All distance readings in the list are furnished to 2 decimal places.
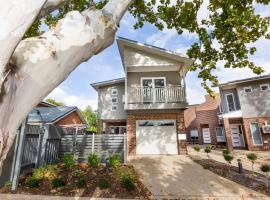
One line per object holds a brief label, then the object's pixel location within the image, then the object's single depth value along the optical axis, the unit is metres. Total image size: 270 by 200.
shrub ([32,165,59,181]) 6.45
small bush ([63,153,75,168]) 8.14
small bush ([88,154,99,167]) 8.30
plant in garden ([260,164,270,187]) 6.73
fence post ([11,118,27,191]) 5.78
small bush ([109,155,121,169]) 8.04
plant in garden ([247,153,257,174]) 8.12
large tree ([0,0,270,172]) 1.21
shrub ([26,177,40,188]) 5.87
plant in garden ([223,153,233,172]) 8.46
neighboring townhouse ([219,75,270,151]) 16.31
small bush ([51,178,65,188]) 5.95
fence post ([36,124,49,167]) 7.74
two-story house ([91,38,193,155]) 12.29
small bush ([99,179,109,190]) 5.87
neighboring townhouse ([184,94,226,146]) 21.61
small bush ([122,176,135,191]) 5.71
